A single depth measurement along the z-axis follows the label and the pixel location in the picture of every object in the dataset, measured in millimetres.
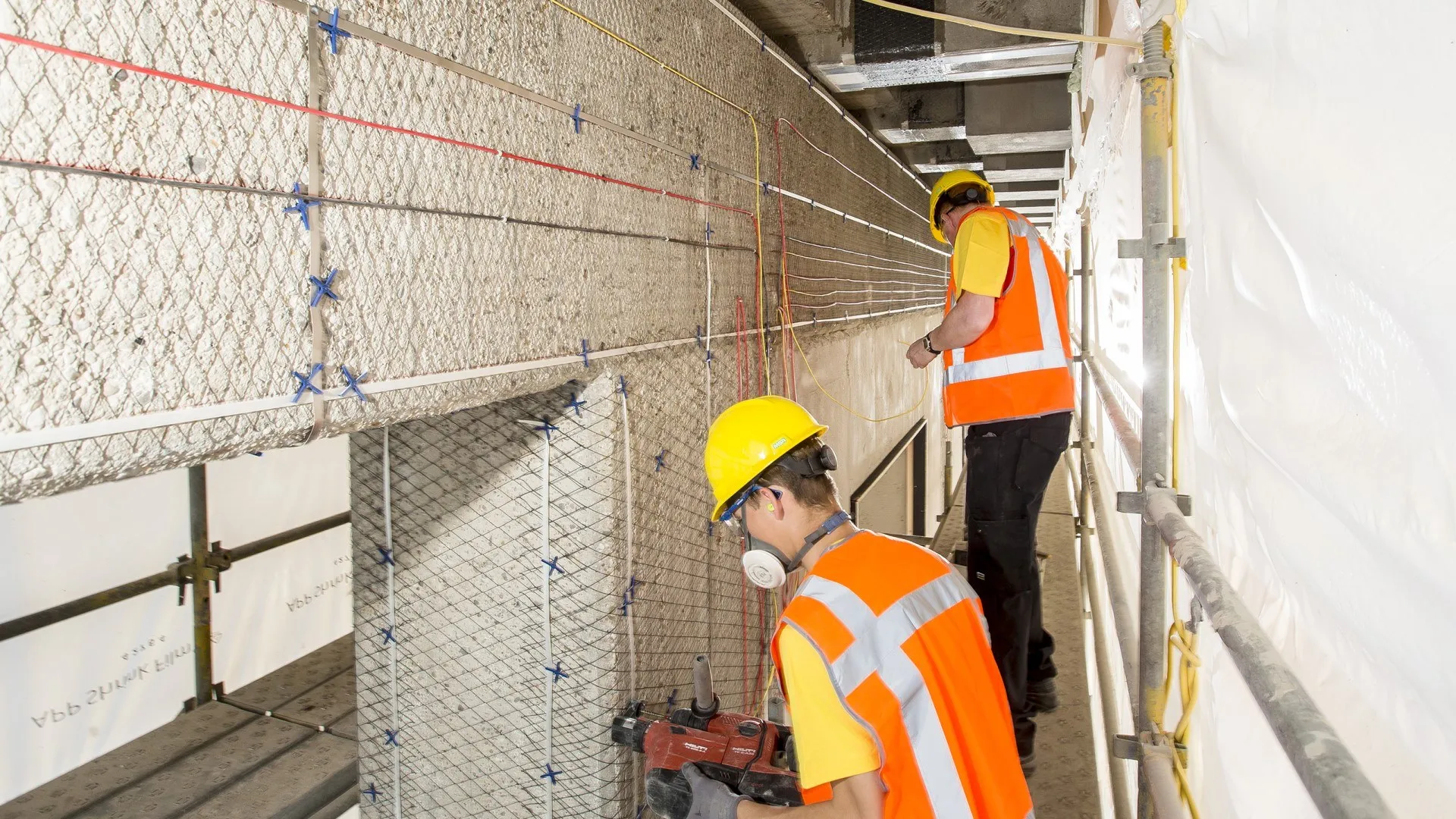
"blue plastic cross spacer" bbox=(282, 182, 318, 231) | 1326
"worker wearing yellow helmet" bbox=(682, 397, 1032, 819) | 1482
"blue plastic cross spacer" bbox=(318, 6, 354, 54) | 1370
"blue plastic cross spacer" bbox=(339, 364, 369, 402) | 1445
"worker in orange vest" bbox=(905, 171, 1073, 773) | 2797
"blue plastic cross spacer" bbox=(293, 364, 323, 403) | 1351
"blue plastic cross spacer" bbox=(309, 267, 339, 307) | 1376
